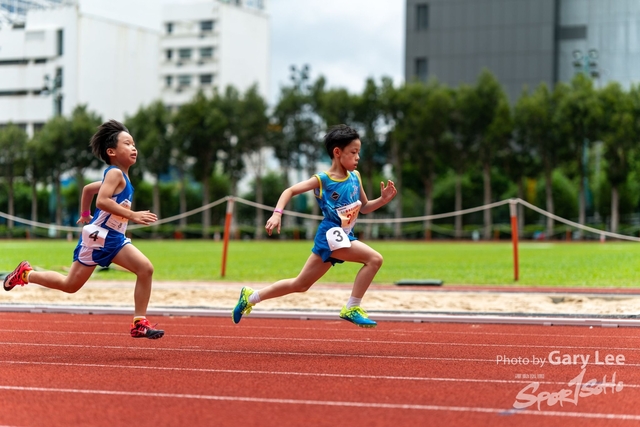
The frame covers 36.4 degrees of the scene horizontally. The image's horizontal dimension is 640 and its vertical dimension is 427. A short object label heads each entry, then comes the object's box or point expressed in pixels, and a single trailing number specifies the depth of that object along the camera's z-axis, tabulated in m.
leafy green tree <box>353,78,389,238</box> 59.12
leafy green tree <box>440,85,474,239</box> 57.03
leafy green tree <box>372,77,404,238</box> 58.33
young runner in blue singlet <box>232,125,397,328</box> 8.55
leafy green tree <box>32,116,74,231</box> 64.88
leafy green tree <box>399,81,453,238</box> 56.66
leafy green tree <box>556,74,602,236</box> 53.81
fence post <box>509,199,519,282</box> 17.86
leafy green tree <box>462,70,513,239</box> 55.73
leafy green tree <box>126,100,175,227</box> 63.31
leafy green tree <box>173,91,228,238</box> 62.22
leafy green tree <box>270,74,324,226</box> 62.31
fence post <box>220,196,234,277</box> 19.50
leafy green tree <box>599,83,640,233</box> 53.25
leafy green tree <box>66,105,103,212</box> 65.56
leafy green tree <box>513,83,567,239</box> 54.88
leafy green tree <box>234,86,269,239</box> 62.62
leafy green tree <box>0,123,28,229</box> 66.38
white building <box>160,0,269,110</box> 106.19
